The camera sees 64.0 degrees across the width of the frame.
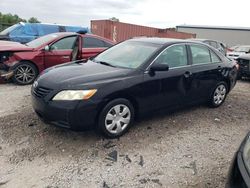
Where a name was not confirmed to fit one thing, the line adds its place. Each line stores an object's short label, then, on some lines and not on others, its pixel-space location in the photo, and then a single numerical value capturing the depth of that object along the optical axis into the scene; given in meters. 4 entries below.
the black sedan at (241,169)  1.37
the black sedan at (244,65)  7.20
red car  5.26
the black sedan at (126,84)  2.73
